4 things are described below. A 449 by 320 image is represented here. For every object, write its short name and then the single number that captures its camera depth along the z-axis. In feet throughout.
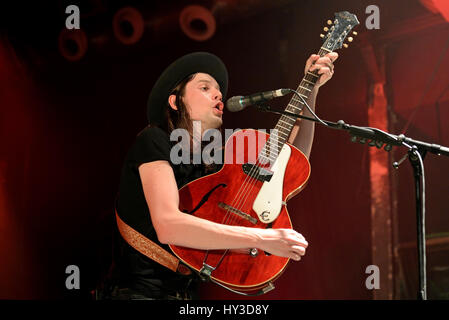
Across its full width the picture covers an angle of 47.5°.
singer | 8.04
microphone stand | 6.48
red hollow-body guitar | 8.33
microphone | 7.83
